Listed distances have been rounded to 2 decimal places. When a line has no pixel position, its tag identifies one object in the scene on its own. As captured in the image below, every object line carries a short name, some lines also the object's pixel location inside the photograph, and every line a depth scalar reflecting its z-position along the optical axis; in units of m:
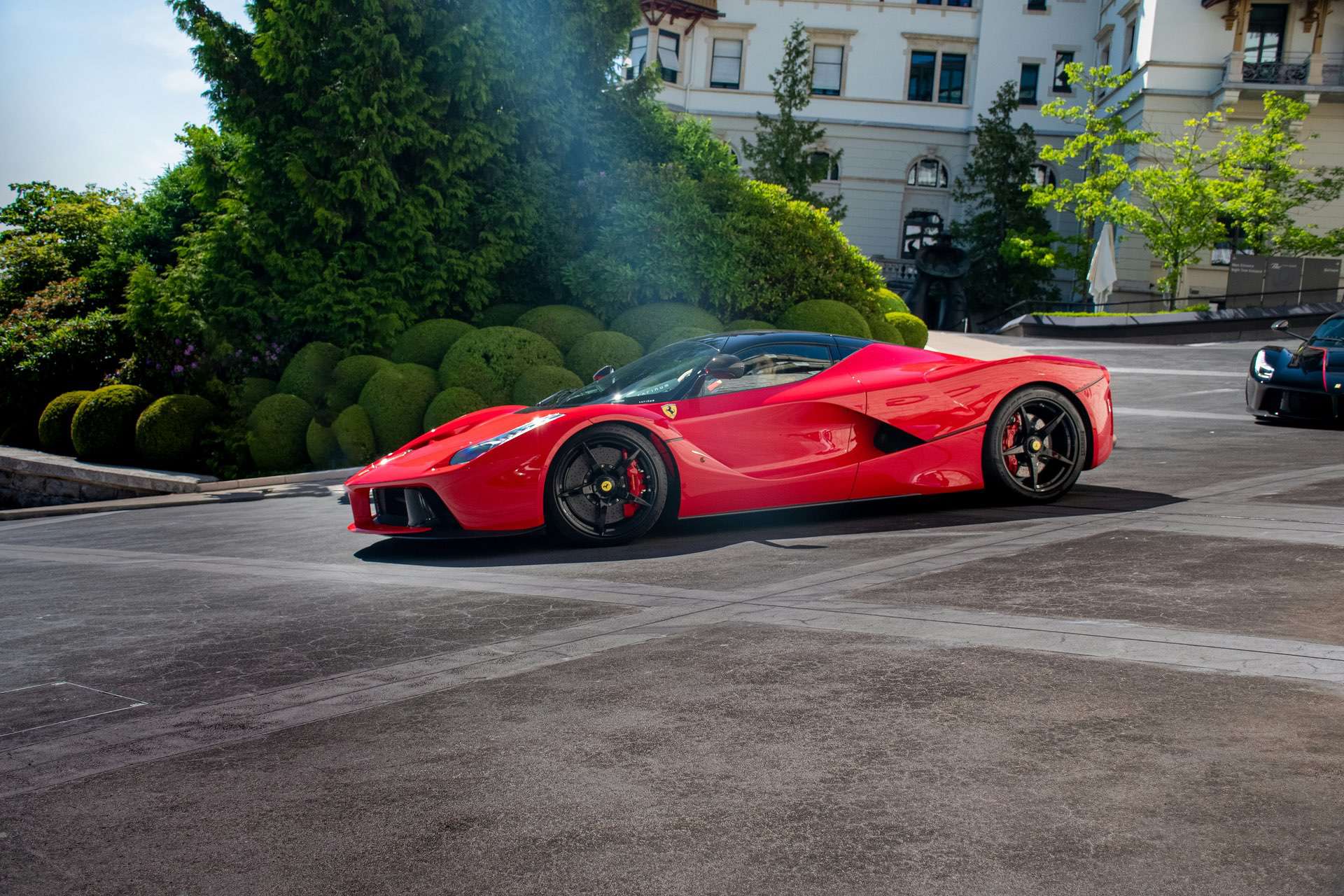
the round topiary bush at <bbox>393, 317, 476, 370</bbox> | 15.88
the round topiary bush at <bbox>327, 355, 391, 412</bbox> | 15.30
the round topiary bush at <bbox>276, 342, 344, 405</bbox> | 15.52
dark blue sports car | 13.77
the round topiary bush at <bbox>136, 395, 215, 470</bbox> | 16.02
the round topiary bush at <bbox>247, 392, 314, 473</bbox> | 14.94
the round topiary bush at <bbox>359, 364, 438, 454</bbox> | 14.43
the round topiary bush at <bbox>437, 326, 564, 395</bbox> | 14.85
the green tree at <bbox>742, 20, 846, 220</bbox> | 37.19
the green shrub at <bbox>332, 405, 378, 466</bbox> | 14.36
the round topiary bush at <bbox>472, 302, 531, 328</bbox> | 16.89
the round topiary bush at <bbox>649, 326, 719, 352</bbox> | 15.25
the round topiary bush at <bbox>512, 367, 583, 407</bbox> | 14.46
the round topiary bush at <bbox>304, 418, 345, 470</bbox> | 14.59
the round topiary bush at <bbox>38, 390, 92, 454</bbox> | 17.75
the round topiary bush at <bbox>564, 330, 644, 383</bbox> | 15.12
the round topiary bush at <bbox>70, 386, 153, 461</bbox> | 16.80
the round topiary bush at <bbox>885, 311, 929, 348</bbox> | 19.97
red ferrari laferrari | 7.41
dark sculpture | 47.50
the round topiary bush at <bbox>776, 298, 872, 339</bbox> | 16.42
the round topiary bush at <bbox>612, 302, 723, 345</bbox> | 15.81
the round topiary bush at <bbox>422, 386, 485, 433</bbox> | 14.12
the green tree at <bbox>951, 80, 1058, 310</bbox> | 47.88
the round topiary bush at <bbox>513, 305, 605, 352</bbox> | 15.94
